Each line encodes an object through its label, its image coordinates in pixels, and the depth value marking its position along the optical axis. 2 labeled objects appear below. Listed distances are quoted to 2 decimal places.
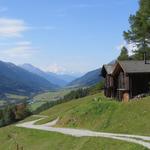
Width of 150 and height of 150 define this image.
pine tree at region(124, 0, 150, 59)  67.42
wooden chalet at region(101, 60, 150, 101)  50.45
